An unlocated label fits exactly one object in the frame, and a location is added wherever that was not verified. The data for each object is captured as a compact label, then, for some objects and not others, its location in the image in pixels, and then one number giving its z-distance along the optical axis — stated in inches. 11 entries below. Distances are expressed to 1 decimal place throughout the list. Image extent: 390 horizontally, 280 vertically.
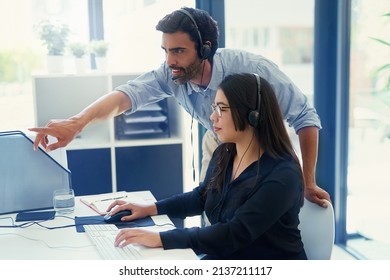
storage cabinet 86.6
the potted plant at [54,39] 85.0
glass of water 57.2
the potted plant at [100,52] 87.1
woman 46.4
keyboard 44.9
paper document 58.4
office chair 50.1
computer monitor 55.5
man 59.3
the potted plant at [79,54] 86.0
